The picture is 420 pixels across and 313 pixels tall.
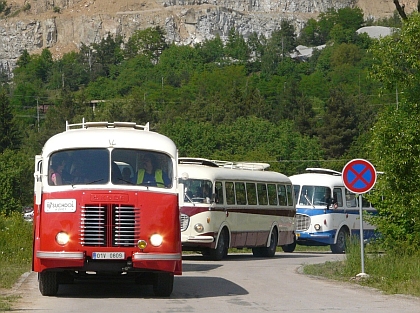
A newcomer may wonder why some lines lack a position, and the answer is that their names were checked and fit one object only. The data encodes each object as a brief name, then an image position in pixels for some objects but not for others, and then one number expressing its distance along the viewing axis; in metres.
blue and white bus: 38.97
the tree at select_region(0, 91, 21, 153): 121.88
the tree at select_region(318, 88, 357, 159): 115.16
